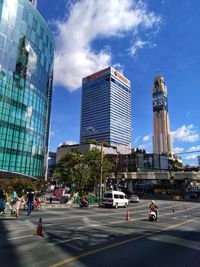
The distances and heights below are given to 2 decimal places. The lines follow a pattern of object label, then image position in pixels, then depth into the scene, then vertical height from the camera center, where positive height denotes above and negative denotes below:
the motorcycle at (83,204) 25.27 -2.86
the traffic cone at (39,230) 8.43 -2.11
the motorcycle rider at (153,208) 14.73 -1.83
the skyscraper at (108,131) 142.59 +36.19
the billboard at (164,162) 86.13 +9.04
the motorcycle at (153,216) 14.73 -2.41
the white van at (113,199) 27.28 -2.38
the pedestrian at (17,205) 13.84 -1.81
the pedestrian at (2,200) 13.73 -1.44
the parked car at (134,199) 41.01 -3.39
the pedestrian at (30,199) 15.16 -1.49
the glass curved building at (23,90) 38.22 +18.73
